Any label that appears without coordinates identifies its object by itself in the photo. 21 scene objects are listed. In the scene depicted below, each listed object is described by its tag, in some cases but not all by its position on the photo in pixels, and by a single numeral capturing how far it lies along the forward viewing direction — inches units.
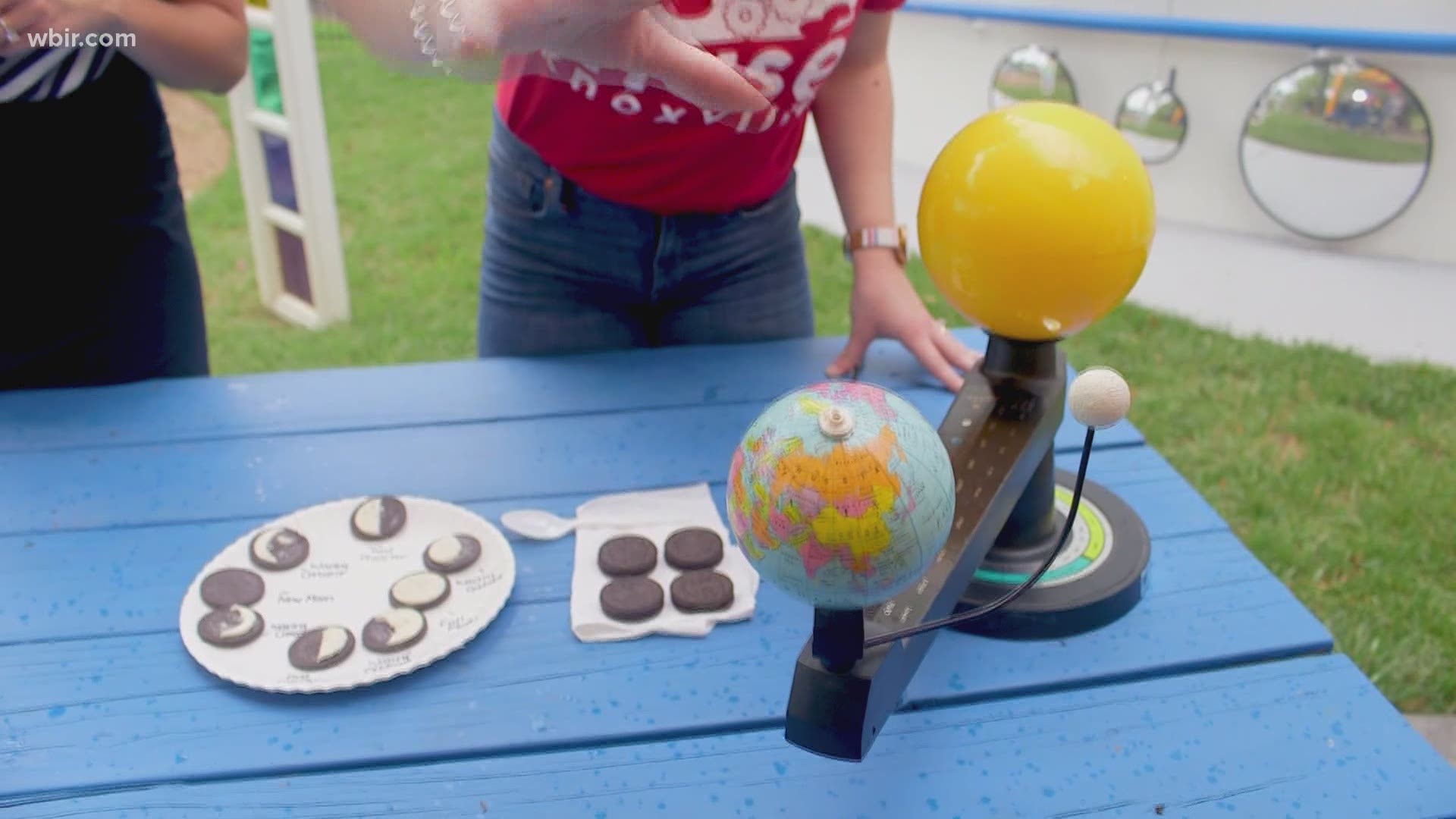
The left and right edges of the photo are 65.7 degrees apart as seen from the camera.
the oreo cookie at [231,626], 31.1
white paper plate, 30.3
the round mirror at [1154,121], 113.0
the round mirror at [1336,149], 100.8
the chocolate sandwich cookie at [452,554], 34.0
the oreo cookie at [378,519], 35.7
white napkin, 32.0
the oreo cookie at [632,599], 32.1
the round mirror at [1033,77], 119.3
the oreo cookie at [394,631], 30.8
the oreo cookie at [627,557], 34.0
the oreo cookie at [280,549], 34.3
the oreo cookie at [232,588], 32.7
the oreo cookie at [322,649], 30.3
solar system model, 21.6
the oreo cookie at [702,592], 32.6
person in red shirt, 40.8
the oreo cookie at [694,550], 34.0
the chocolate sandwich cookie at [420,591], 32.5
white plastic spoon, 36.3
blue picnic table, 26.9
